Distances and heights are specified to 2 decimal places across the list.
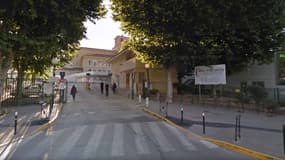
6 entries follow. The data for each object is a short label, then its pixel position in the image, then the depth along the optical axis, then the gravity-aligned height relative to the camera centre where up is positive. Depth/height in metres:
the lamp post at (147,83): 24.09 +0.37
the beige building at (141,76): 29.37 +1.29
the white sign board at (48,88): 18.09 -0.02
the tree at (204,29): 19.38 +4.54
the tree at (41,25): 15.65 +4.17
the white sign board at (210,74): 19.81 +0.97
